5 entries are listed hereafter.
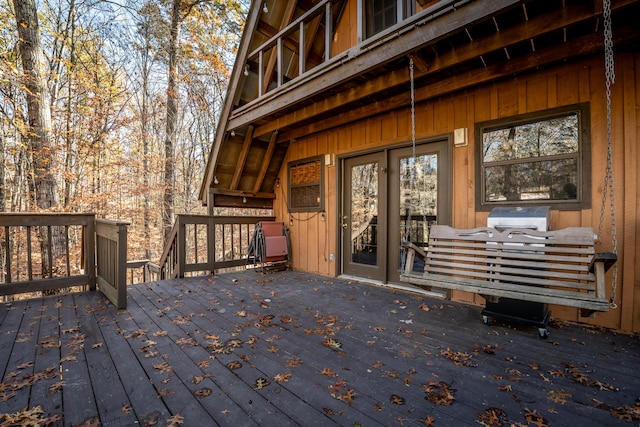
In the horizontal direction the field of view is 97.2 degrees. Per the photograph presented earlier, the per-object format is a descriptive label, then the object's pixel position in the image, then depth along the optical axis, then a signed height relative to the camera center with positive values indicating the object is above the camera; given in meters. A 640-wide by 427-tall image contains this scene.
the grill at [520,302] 2.52 -0.90
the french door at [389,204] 3.81 +0.08
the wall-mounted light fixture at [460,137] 3.48 +0.89
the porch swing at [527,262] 1.99 -0.50
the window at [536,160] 2.79 +0.51
